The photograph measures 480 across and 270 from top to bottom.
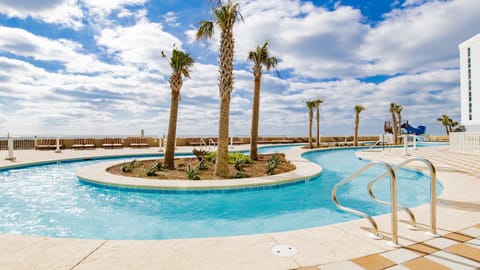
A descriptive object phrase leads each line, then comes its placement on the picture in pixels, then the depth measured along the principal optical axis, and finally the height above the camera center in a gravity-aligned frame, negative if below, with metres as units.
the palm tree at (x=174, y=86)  10.11 +2.17
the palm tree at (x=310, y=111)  24.78 +2.74
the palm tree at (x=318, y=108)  24.62 +2.99
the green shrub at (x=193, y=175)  8.33 -1.27
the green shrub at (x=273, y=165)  9.55 -1.12
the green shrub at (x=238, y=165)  10.13 -1.14
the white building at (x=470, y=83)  18.77 +4.38
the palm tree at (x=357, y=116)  26.59 +2.38
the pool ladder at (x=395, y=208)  3.03 -0.93
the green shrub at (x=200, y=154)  11.58 -0.79
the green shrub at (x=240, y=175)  8.69 -1.34
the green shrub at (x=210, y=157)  12.04 -0.96
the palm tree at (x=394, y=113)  30.42 +3.09
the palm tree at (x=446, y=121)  42.28 +2.78
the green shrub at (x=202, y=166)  9.99 -1.15
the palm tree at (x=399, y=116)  31.36 +2.82
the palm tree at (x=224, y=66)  8.58 +2.58
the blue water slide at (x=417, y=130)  35.06 +1.09
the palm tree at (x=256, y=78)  12.93 +3.18
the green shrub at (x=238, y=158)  11.68 -0.99
